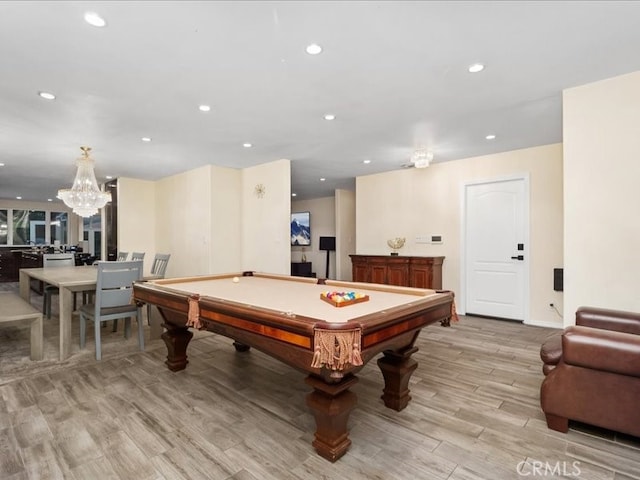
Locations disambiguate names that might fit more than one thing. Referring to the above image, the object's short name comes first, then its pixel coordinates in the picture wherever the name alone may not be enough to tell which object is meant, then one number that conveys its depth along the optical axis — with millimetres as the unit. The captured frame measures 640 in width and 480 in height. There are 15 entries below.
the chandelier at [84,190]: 4609
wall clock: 5789
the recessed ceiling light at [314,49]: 2217
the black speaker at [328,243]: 8727
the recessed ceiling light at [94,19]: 1895
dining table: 3311
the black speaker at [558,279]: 4387
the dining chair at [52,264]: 4766
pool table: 1530
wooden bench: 3105
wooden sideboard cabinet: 5211
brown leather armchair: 1829
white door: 4820
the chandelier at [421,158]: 4480
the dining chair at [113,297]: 3307
